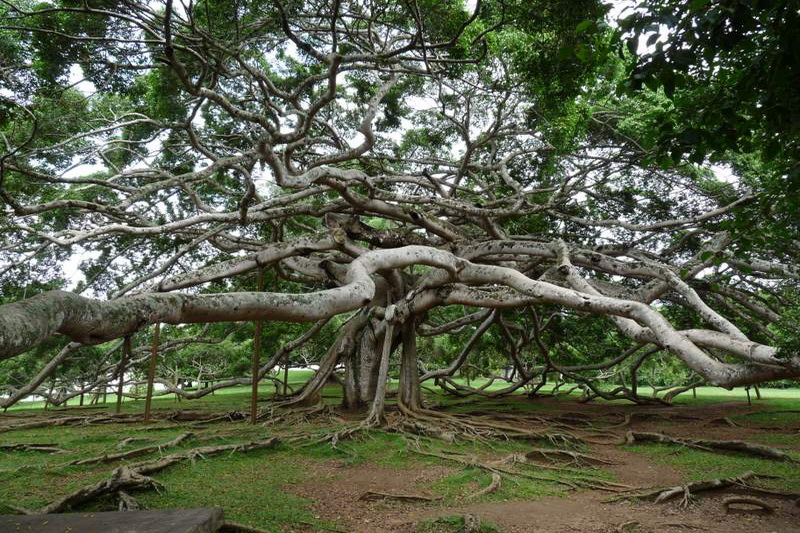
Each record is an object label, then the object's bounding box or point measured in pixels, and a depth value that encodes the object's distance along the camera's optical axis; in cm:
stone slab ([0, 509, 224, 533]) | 300
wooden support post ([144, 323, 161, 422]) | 554
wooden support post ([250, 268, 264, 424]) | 695
